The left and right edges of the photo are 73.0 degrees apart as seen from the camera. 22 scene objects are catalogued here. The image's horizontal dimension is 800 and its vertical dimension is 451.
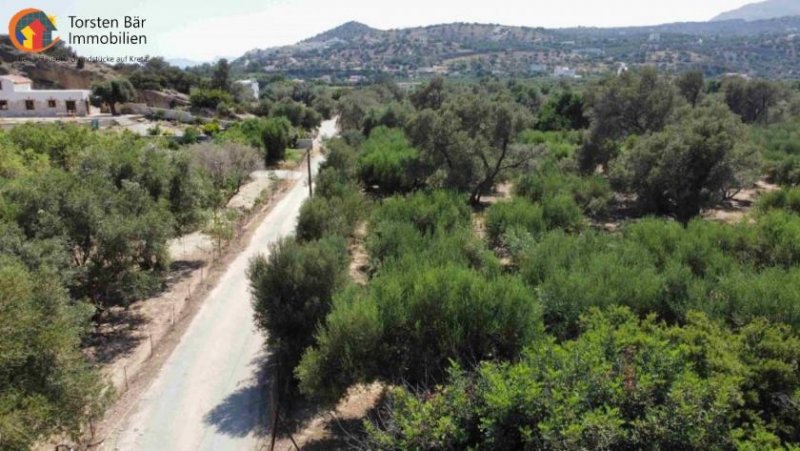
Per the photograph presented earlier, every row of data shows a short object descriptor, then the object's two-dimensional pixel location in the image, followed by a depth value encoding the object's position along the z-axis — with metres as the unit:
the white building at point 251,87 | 100.48
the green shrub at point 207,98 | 78.88
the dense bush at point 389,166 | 37.40
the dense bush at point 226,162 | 34.53
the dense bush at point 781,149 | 39.06
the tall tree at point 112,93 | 72.00
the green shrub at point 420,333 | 12.45
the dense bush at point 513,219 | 25.00
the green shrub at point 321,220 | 23.64
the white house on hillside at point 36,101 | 64.31
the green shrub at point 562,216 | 26.42
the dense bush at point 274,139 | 52.12
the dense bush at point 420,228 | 19.64
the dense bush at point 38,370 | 9.63
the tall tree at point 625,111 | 40.19
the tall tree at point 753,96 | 60.00
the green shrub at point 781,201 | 26.84
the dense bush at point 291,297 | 15.26
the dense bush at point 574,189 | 31.12
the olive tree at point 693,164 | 27.08
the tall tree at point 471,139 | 32.47
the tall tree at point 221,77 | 92.79
